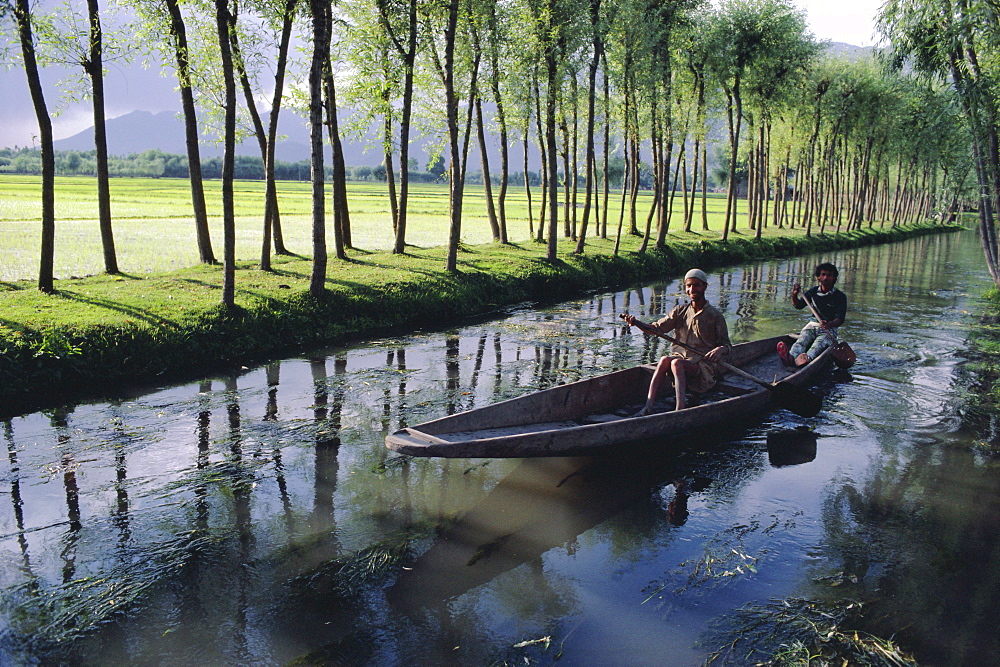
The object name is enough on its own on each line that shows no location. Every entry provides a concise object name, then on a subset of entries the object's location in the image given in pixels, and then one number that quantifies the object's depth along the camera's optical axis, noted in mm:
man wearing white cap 10758
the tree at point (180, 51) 16656
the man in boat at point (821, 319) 14211
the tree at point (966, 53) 17339
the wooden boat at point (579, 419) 7887
